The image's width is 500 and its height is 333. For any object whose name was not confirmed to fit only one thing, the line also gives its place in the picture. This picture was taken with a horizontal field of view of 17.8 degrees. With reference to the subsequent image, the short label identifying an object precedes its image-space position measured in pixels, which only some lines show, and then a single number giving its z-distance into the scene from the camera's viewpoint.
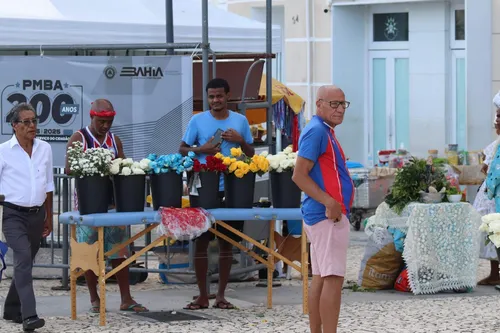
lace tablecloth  13.31
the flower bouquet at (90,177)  11.65
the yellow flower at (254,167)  12.05
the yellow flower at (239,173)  11.96
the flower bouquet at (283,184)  12.19
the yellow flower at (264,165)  12.12
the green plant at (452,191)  13.56
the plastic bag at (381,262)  13.65
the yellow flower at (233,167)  12.00
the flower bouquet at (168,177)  11.89
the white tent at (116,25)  17.26
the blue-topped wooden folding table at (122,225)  11.55
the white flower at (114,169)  11.79
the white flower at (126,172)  11.79
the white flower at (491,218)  10.25
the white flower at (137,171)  11.82
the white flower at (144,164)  11.91
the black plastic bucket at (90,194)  11.66
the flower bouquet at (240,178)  12.02
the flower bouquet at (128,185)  11.79
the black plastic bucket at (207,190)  11.94
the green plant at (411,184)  13.56
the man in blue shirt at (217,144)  12.44
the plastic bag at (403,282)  13.51
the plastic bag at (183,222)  11.62
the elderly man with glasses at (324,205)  9.86
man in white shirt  11.28
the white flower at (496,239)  9.89
